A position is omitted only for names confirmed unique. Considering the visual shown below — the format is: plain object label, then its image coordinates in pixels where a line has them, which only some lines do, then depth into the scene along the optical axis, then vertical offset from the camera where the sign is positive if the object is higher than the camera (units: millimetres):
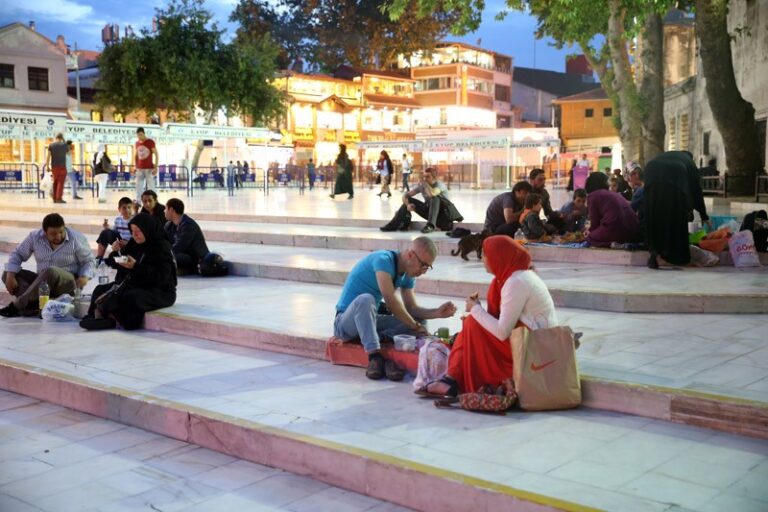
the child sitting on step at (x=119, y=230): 10945 -602
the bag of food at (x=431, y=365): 5703 -1221
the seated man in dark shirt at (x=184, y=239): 11055 -709
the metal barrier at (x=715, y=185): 19562 -101
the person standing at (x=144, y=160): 19578 +589
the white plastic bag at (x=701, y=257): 10094 -902
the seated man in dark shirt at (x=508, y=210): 11430 -373
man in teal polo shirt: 6156 -907
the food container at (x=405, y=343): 6148 -1157
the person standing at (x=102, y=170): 22188 +423
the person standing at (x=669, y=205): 9781 -277
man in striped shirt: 8844 -852
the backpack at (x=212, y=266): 11227 -1069
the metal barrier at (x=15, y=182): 30141 +163
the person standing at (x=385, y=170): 27516 +458
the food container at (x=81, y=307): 8781 -1252
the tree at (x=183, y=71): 37156 +5081
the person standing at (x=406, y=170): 32781 +520
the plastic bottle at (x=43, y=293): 8805 -1113
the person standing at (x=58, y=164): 21469 +568
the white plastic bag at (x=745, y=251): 9977 -830
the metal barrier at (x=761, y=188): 17016 -152
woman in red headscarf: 5332 -865
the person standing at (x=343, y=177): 25031 +192
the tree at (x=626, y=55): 21203 +3300
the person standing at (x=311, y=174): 35188 +431
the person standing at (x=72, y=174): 23906 +346
